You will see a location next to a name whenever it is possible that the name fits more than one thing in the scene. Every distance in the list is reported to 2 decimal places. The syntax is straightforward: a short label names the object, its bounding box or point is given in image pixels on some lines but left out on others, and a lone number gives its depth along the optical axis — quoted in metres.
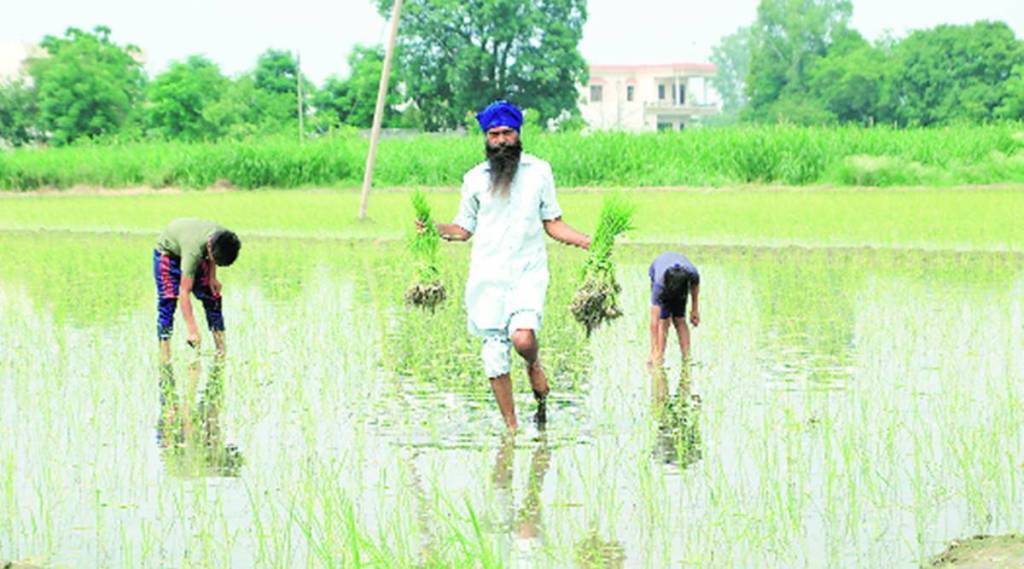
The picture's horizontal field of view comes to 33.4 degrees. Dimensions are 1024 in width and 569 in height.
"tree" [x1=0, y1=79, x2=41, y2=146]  63.97
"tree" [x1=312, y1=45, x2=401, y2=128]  66.69
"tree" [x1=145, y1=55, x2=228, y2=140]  61.31
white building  108.44
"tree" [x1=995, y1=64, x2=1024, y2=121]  68.44
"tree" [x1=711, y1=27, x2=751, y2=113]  135.00
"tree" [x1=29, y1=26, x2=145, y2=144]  60.62
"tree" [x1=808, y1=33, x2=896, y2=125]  77.81
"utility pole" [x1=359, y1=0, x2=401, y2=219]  25.00
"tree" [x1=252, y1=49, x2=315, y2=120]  69.50
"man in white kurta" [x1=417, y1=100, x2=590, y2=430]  7.79
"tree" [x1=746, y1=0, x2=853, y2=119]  88.19
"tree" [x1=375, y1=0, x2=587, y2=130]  66.69
